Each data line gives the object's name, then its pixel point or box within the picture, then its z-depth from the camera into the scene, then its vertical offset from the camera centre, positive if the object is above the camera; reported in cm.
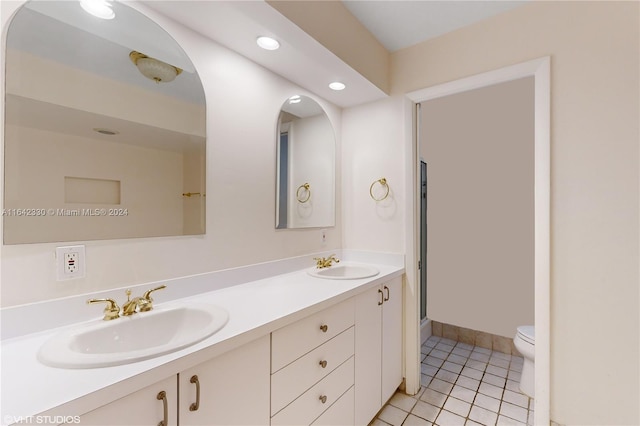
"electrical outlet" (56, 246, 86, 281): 97 -17
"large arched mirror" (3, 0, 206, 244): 91 +32
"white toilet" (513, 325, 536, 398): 188 -97
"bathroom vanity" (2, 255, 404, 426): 63 -47
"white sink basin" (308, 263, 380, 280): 187 -40
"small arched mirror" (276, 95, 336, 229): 182 +33
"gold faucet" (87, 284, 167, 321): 100 -34
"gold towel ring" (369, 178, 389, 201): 210 +21
